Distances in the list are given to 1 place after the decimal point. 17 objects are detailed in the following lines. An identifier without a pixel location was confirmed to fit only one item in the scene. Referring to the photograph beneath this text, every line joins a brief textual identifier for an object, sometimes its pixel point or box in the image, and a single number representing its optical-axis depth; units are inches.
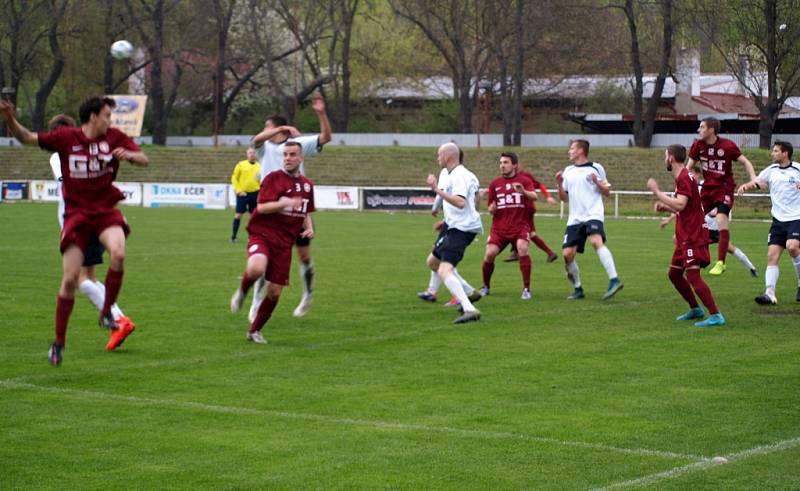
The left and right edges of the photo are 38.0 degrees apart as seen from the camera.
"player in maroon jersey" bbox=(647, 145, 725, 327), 476.7
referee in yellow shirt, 934.4
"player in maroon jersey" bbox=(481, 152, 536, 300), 596.4
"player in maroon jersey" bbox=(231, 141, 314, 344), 428.1
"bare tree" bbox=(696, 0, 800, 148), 1931.6
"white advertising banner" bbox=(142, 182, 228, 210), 1720.0
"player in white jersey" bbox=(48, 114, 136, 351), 401.1
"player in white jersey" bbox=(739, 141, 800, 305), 553.0
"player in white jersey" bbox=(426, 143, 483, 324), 492.4
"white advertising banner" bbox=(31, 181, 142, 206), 1828.2
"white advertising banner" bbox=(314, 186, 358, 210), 1663.4
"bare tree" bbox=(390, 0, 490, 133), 2498.8
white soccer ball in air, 798.5
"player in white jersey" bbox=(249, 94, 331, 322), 461.1
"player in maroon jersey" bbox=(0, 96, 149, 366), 365.7
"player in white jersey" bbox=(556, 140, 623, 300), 577.0
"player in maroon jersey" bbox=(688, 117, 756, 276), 603.8
